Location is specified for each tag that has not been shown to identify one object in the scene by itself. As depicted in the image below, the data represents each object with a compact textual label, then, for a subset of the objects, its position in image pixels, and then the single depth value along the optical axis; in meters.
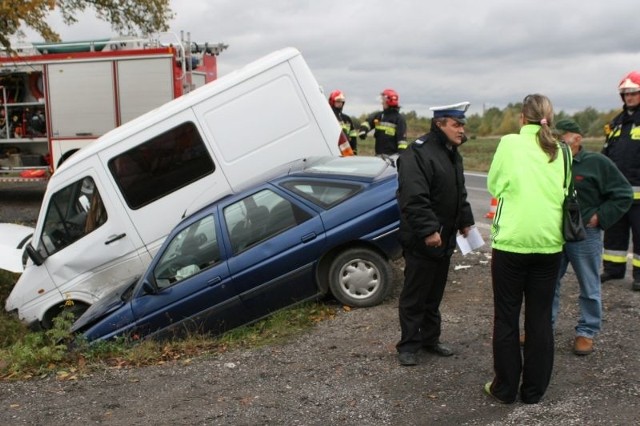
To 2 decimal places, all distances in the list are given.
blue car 5.85
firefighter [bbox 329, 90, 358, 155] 10.84
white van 7.11
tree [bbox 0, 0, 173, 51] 16.06
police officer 4.26
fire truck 12.73
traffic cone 9.50
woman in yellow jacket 3.71
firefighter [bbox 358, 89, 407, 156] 10.24
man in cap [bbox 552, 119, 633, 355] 4.48
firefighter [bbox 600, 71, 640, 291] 5.80
